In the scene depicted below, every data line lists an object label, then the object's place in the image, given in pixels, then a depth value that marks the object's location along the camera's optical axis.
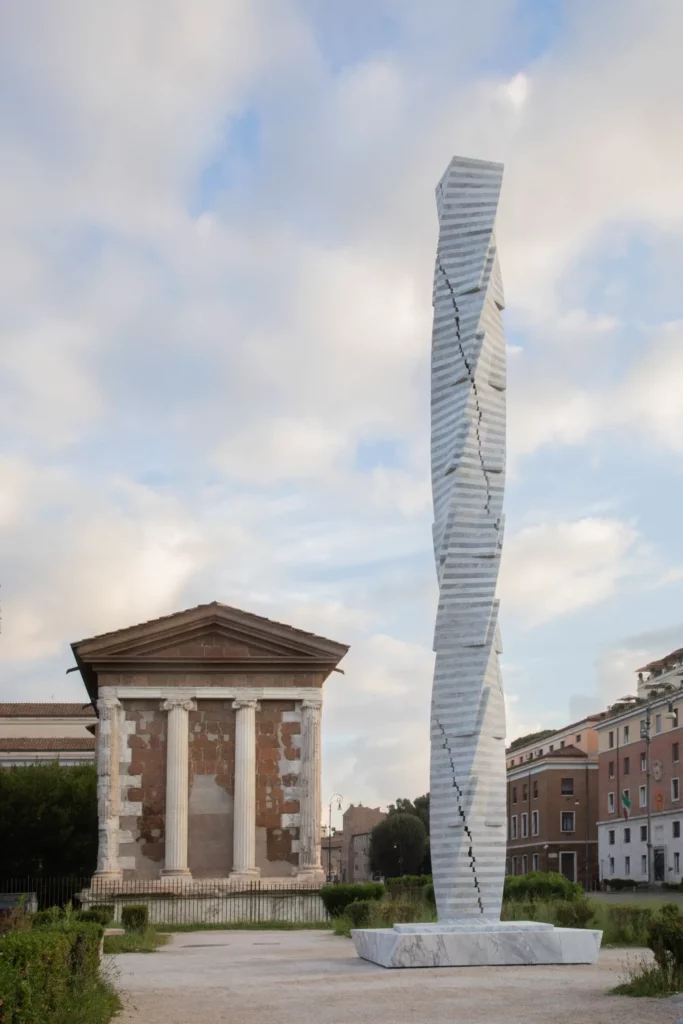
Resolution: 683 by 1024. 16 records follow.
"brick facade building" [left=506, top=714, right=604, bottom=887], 94.81
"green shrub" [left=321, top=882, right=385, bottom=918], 33.00
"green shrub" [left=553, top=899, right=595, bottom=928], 24.70
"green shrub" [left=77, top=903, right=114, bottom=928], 27.44
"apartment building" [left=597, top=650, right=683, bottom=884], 75.56
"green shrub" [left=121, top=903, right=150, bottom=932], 29.06
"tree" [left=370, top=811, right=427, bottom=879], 101.88
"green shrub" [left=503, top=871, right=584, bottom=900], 29.88
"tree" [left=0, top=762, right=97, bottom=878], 46.66
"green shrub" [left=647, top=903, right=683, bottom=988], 13.75
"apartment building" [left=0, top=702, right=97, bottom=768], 81.06
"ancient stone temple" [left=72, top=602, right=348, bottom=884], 35.97
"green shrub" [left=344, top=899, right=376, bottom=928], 28.00
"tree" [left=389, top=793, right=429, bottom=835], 109.44
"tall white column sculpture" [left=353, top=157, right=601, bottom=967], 17.64
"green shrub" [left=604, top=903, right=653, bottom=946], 22.70
